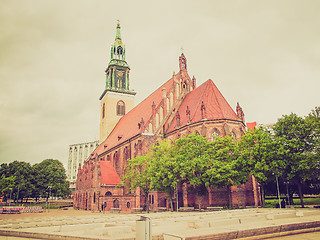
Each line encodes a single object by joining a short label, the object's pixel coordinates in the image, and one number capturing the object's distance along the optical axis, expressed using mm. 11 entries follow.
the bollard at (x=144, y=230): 5688
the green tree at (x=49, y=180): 64394
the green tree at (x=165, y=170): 27156
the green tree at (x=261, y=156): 25828
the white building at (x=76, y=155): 186000
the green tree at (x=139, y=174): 31297
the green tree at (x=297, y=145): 25058
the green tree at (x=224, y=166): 25953
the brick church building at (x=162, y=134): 31547
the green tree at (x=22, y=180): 61494
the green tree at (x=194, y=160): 26438
